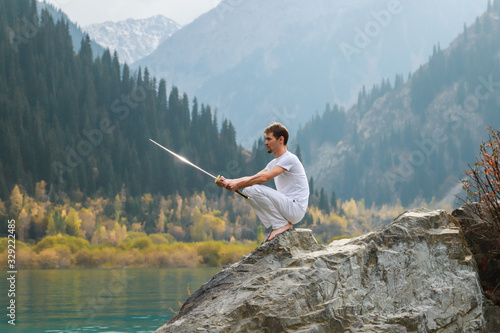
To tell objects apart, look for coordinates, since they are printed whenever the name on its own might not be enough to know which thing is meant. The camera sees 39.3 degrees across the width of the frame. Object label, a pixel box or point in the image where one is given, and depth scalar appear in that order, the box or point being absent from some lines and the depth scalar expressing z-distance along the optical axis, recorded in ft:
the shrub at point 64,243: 259.19
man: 32.68
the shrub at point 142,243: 288.80
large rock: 29.81
